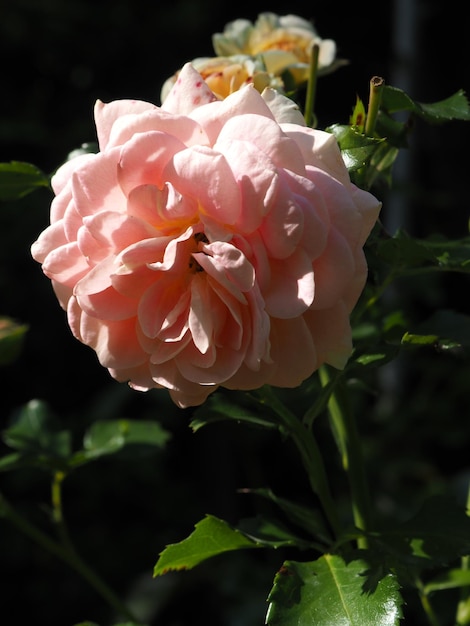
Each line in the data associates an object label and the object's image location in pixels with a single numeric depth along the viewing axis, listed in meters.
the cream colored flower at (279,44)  0.51
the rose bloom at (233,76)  0.47
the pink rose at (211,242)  0.40
